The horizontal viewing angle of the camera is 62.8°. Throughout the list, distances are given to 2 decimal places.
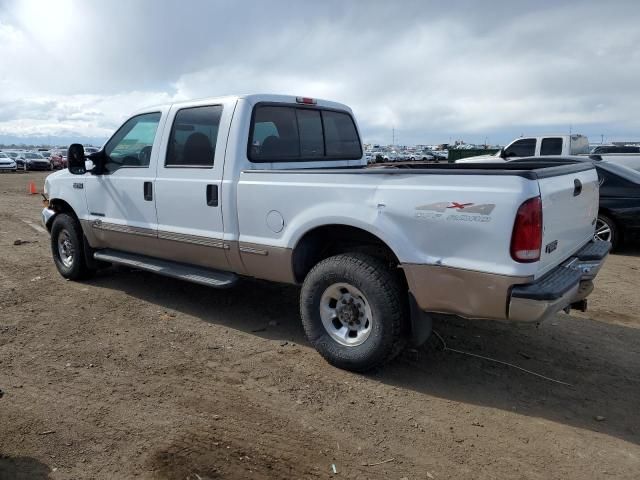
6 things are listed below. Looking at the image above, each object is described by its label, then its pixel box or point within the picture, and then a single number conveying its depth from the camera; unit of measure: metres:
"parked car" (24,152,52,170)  37.09
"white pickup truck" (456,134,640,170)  14.02
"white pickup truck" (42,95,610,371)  3.20
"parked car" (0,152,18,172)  33.94
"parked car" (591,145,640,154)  20.80
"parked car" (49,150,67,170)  38.97
